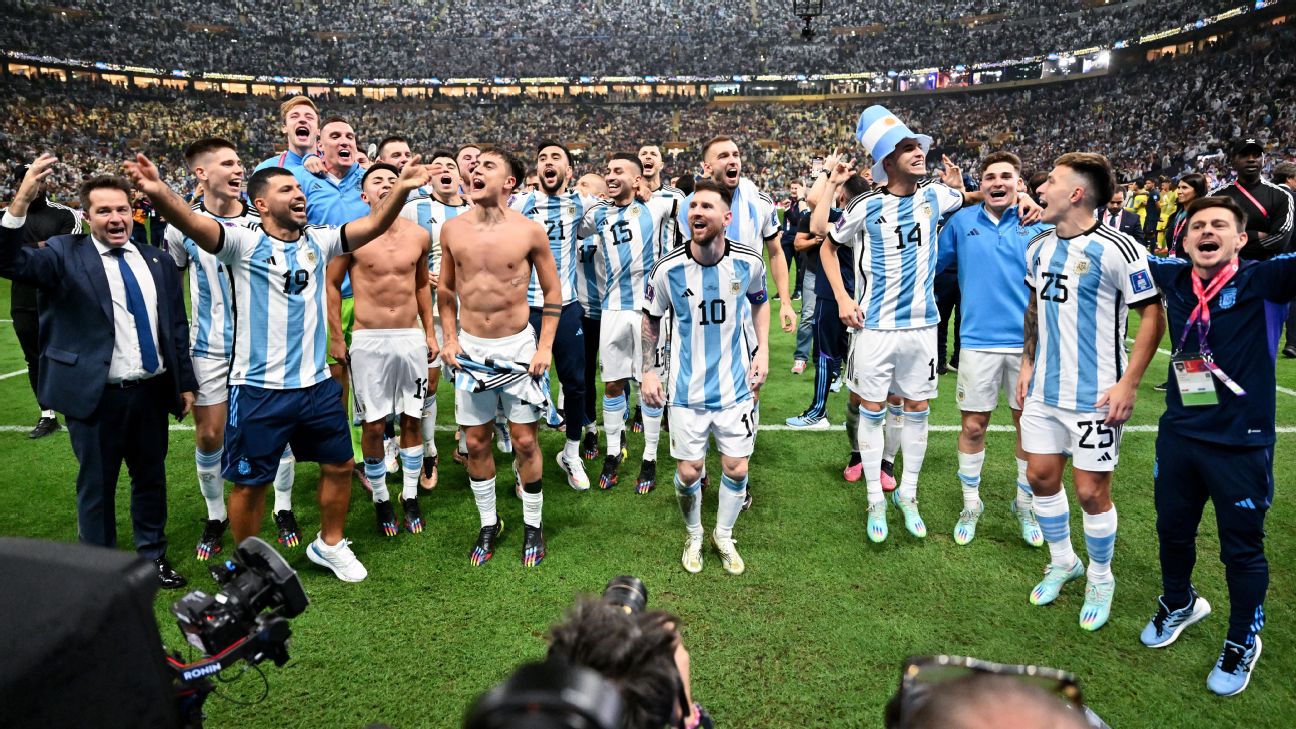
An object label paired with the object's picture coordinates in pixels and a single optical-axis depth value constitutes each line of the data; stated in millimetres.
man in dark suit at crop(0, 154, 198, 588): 3787
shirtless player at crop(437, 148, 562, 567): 4445
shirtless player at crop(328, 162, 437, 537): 4812
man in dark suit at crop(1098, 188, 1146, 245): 9414
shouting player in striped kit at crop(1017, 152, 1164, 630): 3518
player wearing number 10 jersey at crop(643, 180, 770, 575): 4242
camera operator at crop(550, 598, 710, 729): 1305
